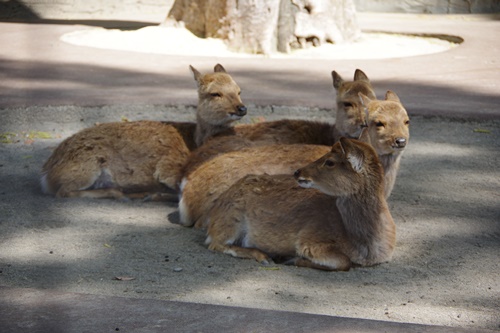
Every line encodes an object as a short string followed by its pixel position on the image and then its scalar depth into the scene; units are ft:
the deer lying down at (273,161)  36.99
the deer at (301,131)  41.75
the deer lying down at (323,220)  32.24
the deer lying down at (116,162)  41.98
